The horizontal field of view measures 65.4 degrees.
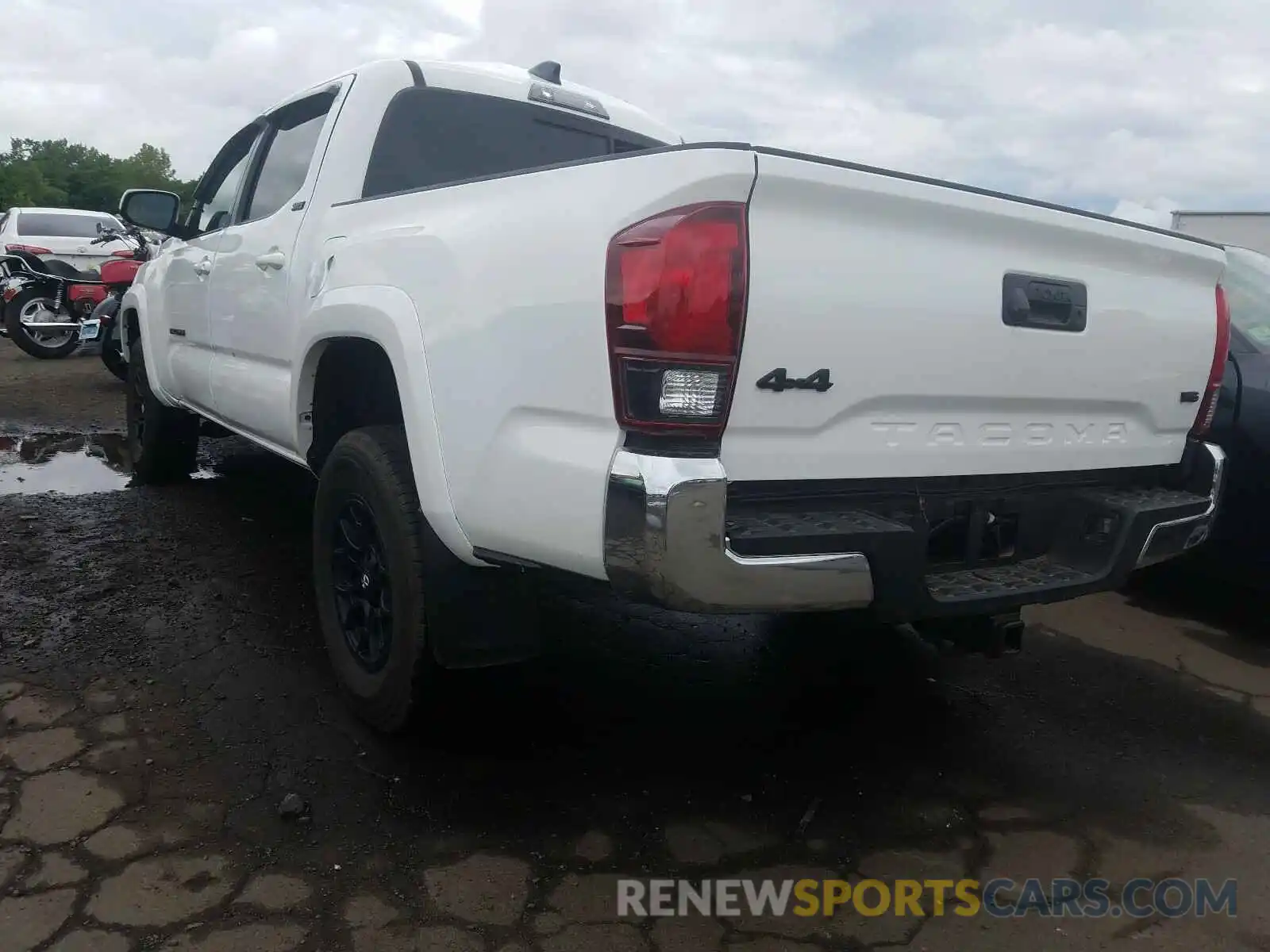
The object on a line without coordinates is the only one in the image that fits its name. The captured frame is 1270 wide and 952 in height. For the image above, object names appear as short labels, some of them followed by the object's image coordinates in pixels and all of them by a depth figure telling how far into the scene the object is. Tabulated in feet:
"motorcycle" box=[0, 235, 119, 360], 35.91
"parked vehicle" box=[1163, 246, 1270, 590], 12.51
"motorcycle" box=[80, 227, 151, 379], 27.58
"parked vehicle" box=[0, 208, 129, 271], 45.09
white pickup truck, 6.30
